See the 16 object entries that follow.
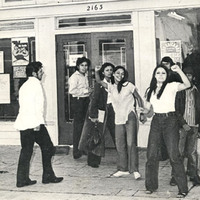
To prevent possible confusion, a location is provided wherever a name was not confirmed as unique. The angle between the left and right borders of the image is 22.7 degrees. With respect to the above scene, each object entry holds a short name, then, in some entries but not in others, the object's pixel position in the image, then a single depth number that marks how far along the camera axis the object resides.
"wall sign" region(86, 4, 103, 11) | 10.72
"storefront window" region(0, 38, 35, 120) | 11.47
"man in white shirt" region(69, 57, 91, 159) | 9.82
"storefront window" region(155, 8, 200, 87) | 10.13
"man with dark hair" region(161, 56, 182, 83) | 7.26
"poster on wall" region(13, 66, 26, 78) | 11.47
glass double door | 10.67
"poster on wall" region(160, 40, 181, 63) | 10.29
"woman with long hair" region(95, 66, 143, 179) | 8.06
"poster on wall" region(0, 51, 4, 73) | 11.67
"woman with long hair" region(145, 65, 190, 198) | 6.94
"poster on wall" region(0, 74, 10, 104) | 11.67
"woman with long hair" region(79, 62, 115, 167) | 8.93
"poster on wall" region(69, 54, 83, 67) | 11.02
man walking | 7.65
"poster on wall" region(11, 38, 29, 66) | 11.46
